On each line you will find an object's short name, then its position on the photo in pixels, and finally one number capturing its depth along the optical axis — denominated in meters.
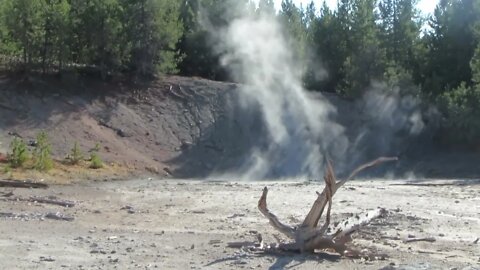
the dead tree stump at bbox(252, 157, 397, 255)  14.44
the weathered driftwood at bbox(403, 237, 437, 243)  16.55
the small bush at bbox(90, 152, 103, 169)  32.44
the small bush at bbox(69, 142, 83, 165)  32.28
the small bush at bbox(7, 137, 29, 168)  29.48
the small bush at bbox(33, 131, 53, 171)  29.53
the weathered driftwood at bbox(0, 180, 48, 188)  25.00
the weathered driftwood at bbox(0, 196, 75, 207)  21.45
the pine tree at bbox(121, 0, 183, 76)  42.22
